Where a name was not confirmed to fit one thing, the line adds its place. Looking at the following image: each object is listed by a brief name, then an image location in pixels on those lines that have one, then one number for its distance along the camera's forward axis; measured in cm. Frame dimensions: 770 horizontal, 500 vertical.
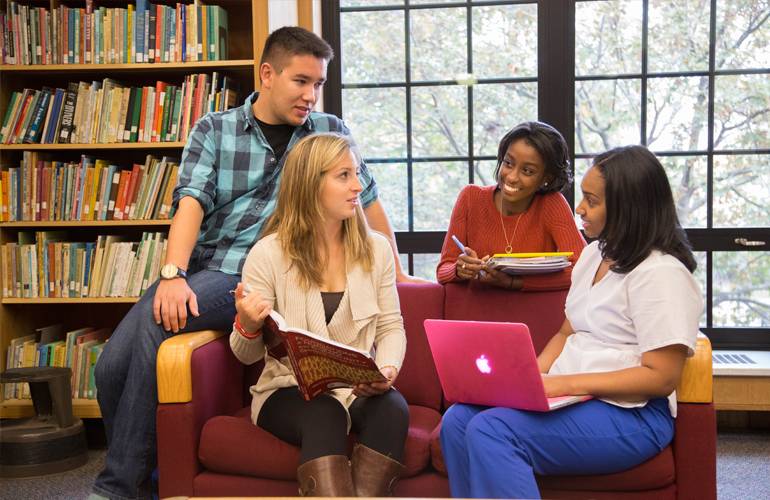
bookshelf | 334
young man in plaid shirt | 222
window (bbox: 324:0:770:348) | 368
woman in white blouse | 189
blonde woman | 209
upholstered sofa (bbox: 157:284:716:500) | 201
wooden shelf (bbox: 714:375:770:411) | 343
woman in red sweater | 252
